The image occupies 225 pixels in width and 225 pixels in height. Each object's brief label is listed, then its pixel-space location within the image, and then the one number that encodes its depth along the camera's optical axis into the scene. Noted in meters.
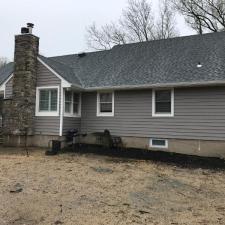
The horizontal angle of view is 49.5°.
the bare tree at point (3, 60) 46.33
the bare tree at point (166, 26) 24.64
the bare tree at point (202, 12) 21.25
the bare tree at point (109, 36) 25.63
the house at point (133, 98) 9.91
